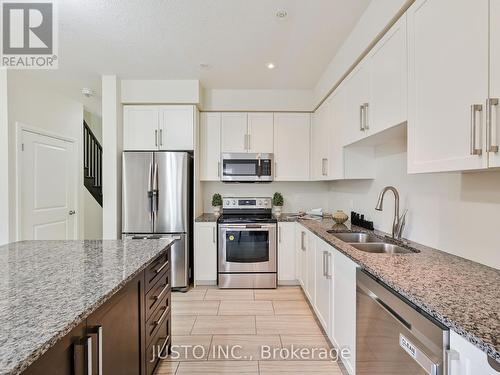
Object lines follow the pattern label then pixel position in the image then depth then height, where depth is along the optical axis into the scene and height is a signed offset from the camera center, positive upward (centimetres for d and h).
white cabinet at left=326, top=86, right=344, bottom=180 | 271 +54
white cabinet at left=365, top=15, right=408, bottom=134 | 160 +67
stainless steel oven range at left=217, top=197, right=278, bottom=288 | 343 -86
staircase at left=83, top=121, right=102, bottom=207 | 496 +39
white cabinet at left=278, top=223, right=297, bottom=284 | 351 -84
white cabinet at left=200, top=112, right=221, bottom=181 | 382 +54
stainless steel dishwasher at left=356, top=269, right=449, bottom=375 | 96 -63
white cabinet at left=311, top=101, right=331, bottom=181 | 323 +54
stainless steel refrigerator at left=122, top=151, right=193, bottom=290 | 332 -11
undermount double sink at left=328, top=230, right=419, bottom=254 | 194 -46
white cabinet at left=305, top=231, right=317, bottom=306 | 266 -85
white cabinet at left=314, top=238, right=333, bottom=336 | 214 -82
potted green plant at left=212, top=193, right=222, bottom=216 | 390 -26
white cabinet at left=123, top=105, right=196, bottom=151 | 352 +74
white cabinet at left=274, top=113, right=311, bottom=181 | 387 +56
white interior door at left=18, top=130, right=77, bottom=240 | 340 -5
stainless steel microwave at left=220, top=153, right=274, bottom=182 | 373 +24
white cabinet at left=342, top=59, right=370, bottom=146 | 210 +68
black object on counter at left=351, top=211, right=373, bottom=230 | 264 -37
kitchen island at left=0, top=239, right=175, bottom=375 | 79 -42
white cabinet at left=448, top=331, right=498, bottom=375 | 78 -52
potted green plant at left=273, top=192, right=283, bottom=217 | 391 -26
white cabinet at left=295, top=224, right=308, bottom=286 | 309 -83
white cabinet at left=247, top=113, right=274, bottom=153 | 385 +74
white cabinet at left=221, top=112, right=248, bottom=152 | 383 +72
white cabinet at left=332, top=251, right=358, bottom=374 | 168 -81
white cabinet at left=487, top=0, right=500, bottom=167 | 99 +36
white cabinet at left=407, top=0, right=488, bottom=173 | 107 +45
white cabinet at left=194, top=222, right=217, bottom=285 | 347 -85
